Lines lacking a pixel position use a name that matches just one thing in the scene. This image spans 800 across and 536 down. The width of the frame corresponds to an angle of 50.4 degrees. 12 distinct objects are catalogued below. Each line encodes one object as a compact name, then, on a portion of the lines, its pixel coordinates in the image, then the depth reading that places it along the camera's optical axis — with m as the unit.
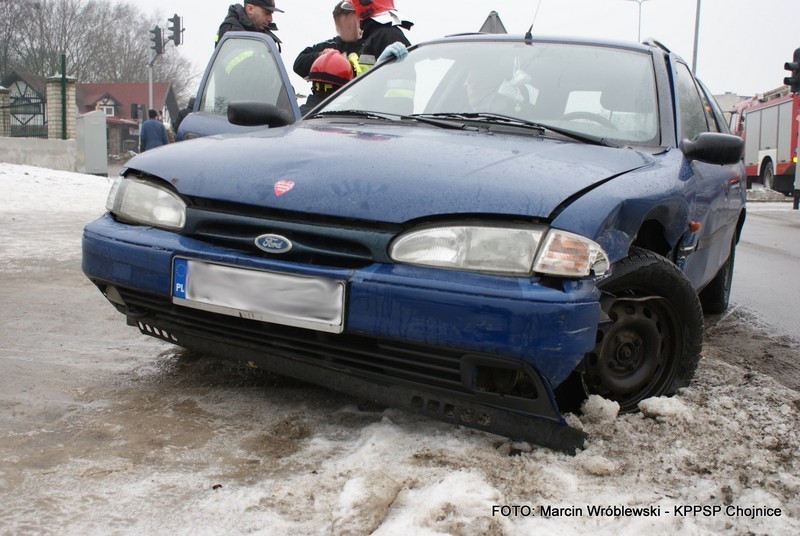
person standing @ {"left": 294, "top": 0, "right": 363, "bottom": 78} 6.19
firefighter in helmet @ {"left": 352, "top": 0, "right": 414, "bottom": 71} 6.15
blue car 2.34
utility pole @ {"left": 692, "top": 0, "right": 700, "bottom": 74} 33.53
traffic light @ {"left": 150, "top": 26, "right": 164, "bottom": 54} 23.38
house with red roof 74.94
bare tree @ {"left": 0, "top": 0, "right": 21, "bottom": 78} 62.69
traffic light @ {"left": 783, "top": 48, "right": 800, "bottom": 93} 16.56
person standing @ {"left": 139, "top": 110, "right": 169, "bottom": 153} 15.78
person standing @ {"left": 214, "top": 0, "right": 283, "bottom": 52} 6.67
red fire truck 24.16
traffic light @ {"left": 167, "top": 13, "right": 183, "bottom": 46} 23.55
